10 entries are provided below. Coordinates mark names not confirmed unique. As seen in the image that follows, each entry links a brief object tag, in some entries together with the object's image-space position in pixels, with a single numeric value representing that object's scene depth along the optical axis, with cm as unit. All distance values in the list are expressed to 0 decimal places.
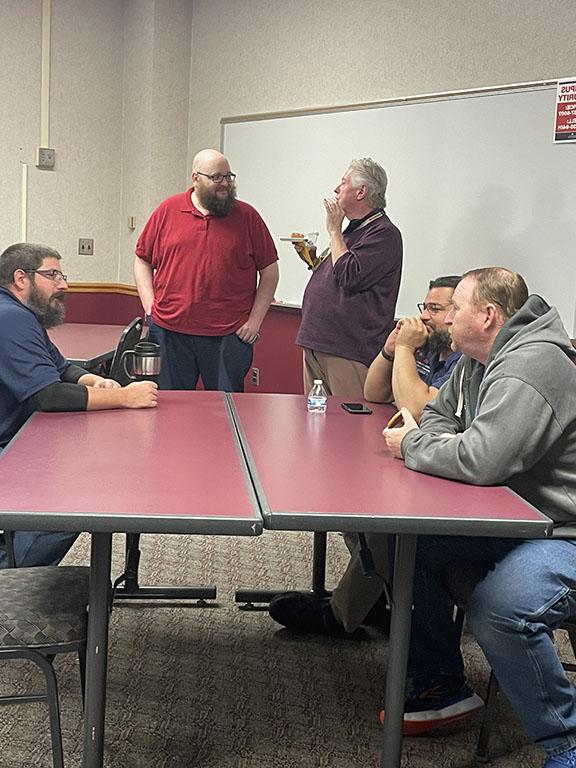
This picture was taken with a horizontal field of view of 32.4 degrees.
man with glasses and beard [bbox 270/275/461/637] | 295
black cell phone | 310
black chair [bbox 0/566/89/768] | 197
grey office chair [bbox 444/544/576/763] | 221
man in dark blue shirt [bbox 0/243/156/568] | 259
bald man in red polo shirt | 442
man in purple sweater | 397
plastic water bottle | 309
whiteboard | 417
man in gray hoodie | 202
